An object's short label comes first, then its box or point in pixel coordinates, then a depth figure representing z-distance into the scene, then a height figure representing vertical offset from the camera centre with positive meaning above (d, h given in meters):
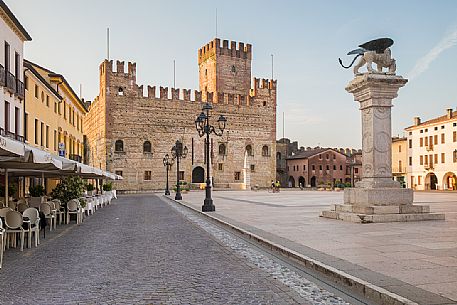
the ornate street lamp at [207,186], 18.61 -0.65
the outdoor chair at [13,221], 9.14 -0.97
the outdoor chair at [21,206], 12.55 -0.93
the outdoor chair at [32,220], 9.48 -1.00
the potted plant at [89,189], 24.60 -0.94
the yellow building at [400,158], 62.38 +1.67
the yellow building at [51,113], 25.00 +3.78
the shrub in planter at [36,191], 17.19 -0.74
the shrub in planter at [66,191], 15.80 -0.66
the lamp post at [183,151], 53.03 +2.33
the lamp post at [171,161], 51.29 +1.14
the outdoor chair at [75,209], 15.25 -1.23
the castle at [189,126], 51.06 +5.32
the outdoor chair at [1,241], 7.27 -1.11
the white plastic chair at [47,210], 12.54 -1.04
